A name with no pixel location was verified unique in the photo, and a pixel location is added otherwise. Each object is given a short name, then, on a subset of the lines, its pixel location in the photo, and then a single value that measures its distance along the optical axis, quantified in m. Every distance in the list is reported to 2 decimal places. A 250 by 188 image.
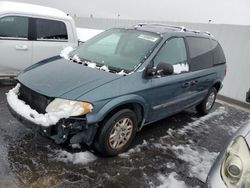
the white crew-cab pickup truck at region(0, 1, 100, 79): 4.12
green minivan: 2.40
